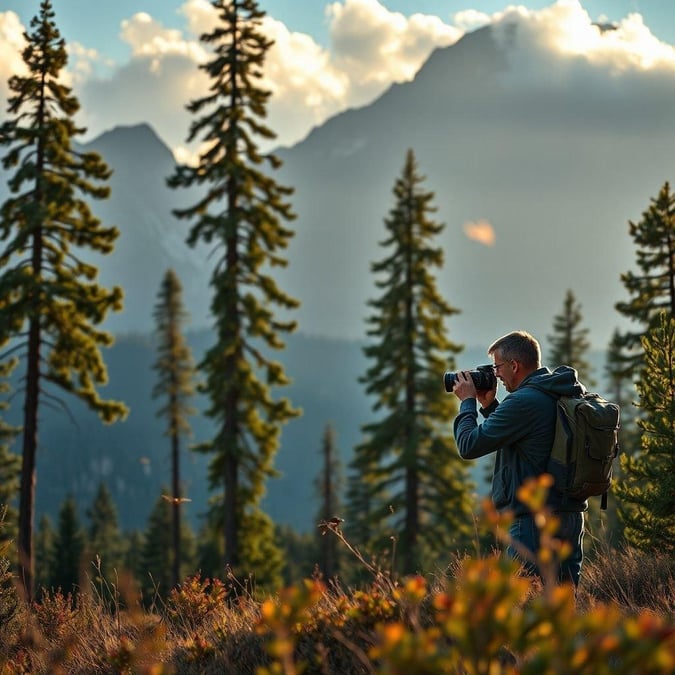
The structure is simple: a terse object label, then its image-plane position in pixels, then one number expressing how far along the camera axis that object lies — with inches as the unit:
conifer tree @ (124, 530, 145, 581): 1889.8
